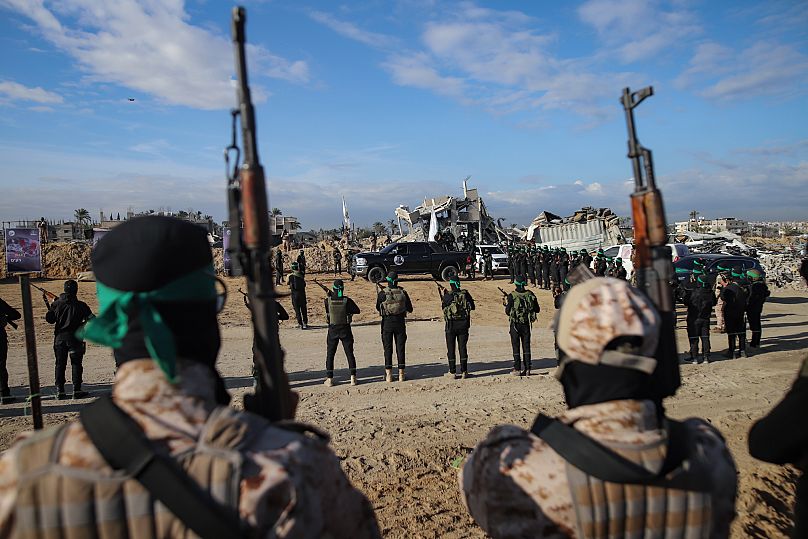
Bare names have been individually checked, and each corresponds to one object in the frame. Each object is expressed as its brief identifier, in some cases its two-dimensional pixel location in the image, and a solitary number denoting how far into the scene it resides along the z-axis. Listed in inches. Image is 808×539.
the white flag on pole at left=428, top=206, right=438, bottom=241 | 1314.0
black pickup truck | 954.1
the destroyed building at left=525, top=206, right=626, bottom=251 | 1165.8
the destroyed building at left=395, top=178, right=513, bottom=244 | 1336.1
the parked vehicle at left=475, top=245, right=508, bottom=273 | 1062.4
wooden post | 201.6
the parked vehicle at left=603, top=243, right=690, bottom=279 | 804.6
